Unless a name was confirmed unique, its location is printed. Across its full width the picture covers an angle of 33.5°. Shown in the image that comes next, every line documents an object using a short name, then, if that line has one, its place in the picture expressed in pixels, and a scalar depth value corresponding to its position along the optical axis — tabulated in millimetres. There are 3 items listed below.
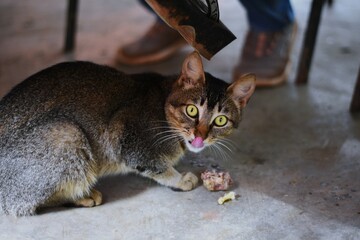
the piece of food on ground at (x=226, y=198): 2105
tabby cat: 1920
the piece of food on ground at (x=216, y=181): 2172
